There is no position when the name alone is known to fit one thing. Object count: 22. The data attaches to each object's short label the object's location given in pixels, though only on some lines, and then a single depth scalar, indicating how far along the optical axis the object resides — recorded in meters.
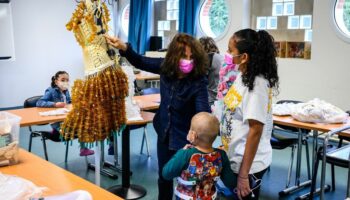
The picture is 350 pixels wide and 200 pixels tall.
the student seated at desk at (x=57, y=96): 3.76
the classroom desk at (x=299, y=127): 2.98
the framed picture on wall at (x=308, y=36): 5.27
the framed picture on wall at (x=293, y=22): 5.42
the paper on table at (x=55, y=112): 3.41
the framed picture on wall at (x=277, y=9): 5.55
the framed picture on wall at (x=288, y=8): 5.43
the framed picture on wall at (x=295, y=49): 5.36
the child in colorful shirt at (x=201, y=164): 1.78
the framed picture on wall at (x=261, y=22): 5.80
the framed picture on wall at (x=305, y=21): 5.27
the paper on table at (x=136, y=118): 3.09
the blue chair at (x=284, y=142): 3.53
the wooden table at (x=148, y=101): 3.87
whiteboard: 6.48
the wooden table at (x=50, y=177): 1.65
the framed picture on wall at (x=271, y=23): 5.65
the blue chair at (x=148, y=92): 4.57
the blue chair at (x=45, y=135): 3.76
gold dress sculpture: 2.02
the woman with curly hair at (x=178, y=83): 2.16
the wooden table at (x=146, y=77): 6.33
